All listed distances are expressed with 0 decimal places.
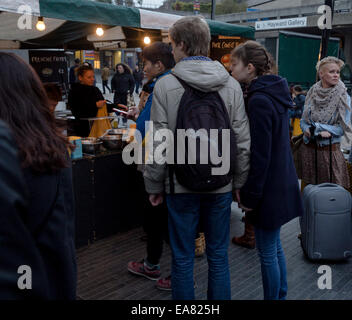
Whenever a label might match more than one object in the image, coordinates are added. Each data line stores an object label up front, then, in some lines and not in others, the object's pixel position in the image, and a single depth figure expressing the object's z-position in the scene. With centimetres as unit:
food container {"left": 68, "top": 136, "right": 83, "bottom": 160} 385
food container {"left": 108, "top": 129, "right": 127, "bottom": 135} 451
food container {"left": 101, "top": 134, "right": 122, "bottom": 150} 420
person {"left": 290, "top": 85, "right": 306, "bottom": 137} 877
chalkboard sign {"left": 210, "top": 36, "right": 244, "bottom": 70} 690
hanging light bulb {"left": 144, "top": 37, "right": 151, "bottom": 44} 731
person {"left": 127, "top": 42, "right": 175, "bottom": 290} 307
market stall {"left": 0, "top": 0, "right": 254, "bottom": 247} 388
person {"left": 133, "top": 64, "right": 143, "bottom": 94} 2511
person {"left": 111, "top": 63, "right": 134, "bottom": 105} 1401
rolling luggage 360
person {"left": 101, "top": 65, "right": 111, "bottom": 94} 2280
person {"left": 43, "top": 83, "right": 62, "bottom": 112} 551
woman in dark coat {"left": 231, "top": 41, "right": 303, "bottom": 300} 239
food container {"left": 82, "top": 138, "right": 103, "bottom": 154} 404
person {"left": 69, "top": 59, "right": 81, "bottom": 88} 1523
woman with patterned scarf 388
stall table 392
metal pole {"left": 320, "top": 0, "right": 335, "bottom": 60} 739
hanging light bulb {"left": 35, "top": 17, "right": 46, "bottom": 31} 464
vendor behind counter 619
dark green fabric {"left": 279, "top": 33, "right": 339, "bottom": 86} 1282
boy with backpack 219
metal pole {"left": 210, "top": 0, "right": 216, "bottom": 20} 1335
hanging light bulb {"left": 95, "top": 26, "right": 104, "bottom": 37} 601
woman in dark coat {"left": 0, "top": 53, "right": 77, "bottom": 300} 104
